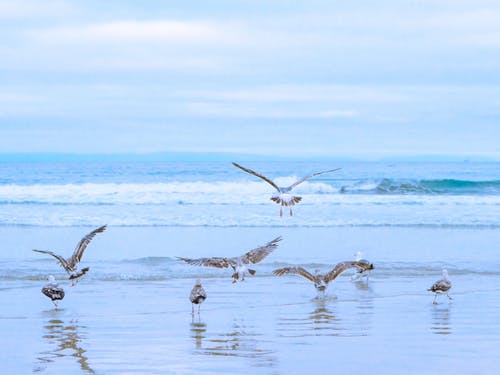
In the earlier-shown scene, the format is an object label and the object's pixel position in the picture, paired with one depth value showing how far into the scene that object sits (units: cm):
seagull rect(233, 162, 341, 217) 1644
